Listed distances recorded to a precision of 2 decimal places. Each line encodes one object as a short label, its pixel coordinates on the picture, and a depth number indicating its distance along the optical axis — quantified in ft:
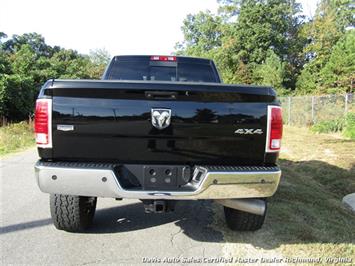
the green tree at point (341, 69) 86.17
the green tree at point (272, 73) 108.06
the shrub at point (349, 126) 46.26
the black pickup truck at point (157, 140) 11.11
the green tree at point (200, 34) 177.68
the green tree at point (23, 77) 60.13
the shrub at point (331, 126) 54.75
